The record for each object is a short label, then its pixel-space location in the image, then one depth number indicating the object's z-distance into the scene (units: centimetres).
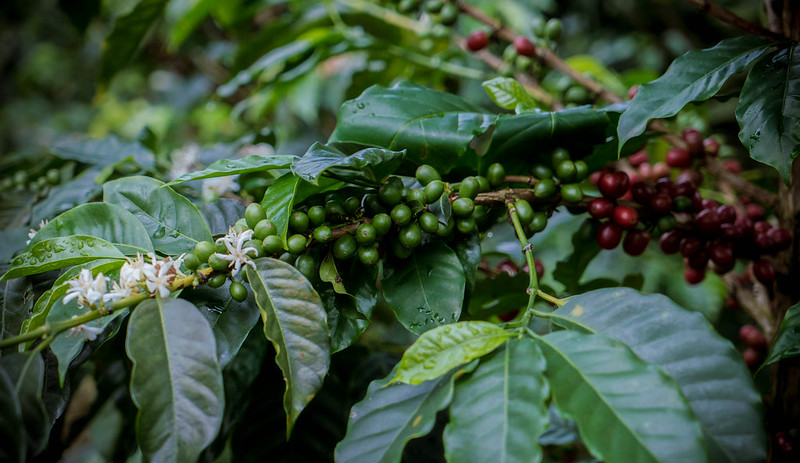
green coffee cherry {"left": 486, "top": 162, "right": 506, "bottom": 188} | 63
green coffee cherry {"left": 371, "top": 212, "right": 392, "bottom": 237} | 54
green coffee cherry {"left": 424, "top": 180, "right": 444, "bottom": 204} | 56
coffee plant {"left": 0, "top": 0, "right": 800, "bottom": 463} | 41
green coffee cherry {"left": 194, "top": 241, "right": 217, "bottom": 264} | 50
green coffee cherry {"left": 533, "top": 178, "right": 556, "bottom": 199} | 63
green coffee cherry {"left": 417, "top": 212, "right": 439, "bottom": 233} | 55
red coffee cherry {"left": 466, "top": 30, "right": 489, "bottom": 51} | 96
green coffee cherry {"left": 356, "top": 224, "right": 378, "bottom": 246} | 53
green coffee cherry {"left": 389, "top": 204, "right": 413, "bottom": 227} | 54
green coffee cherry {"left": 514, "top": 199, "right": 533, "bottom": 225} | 59
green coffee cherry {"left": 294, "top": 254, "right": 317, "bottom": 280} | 54
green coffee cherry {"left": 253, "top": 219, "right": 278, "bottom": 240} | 52
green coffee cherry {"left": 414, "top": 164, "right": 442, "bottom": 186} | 59
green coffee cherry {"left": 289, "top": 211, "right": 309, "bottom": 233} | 54
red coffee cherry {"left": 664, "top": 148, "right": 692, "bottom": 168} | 87
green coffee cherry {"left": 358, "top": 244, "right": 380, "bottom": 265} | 54
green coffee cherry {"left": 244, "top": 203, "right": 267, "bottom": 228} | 54
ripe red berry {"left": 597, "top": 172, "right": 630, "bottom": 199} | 68
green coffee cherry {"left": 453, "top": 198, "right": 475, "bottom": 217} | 56
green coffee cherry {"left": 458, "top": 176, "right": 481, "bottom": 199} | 58
